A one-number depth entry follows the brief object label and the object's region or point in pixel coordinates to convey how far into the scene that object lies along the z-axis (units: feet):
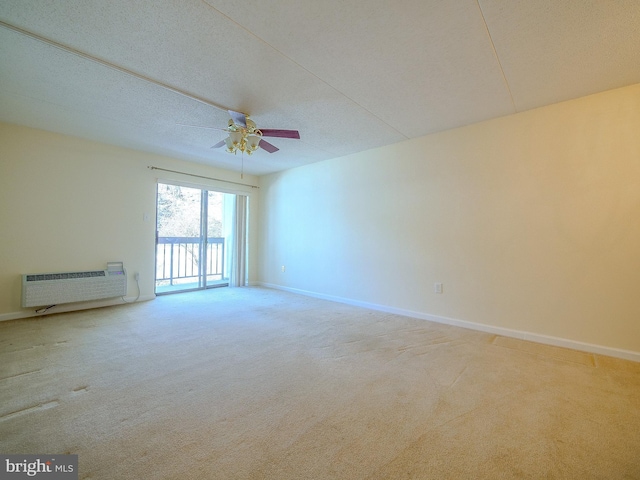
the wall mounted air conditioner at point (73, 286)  10.93
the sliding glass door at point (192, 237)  17.67
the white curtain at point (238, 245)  18.70
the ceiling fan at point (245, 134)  8.62
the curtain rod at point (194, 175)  14.47
